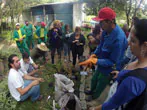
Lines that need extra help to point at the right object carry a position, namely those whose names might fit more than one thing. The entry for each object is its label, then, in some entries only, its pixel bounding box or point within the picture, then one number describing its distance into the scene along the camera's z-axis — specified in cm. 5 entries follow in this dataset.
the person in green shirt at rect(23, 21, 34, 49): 594
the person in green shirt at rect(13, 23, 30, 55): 483
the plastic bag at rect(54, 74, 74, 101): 218
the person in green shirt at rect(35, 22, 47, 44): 492
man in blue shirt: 170
